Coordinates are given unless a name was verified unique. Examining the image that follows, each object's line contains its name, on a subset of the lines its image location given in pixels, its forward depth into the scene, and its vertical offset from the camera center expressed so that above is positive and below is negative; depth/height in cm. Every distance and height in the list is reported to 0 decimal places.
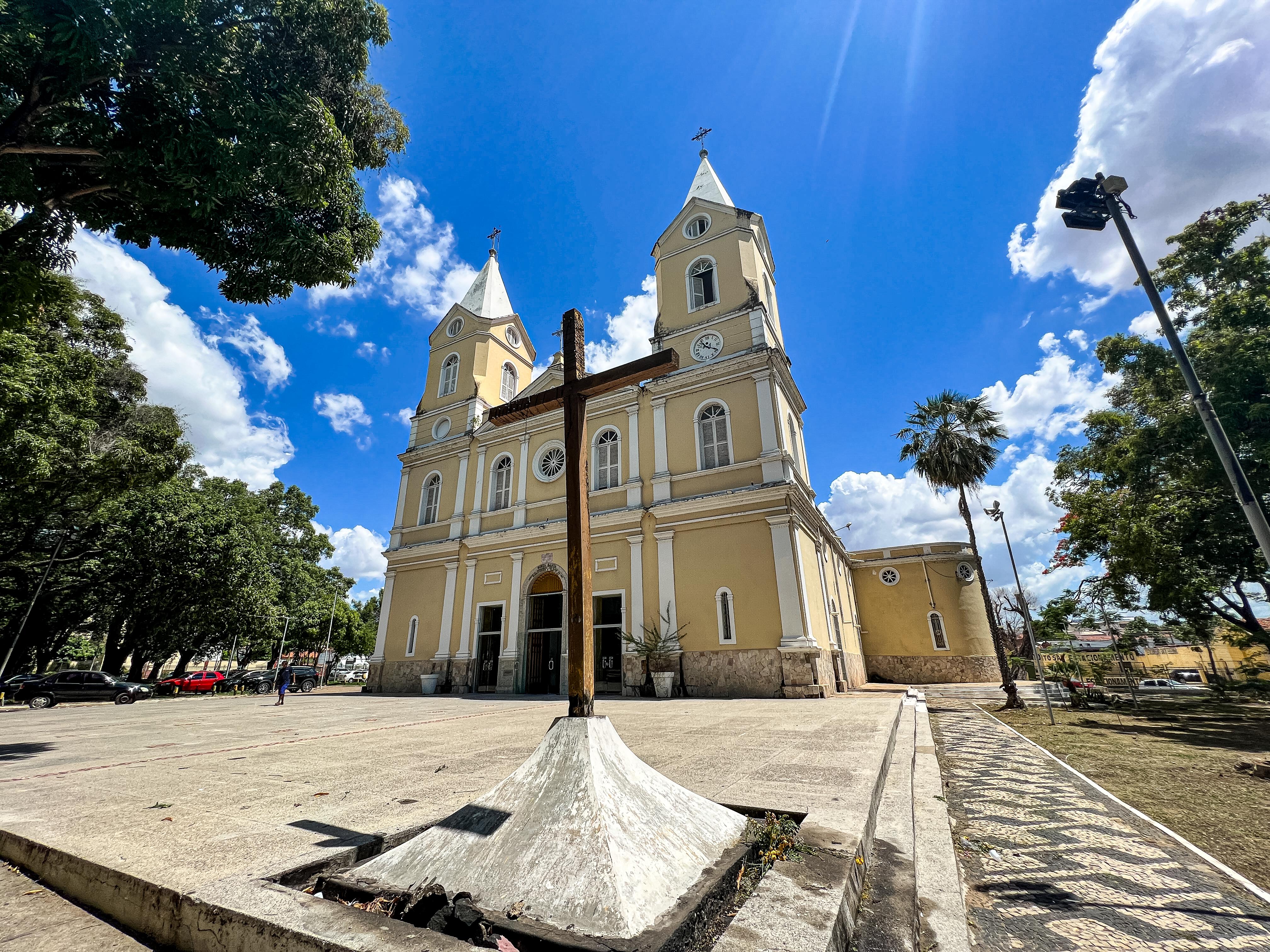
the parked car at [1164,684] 2481 -169
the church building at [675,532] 1357 +390
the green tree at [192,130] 502 +553
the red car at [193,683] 2350 -46
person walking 1498 -29
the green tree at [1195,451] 1048 +421
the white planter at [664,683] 1317 -54
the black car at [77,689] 1673 -43
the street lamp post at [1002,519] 1197 +300
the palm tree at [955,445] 1577 +617
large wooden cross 272 +122
